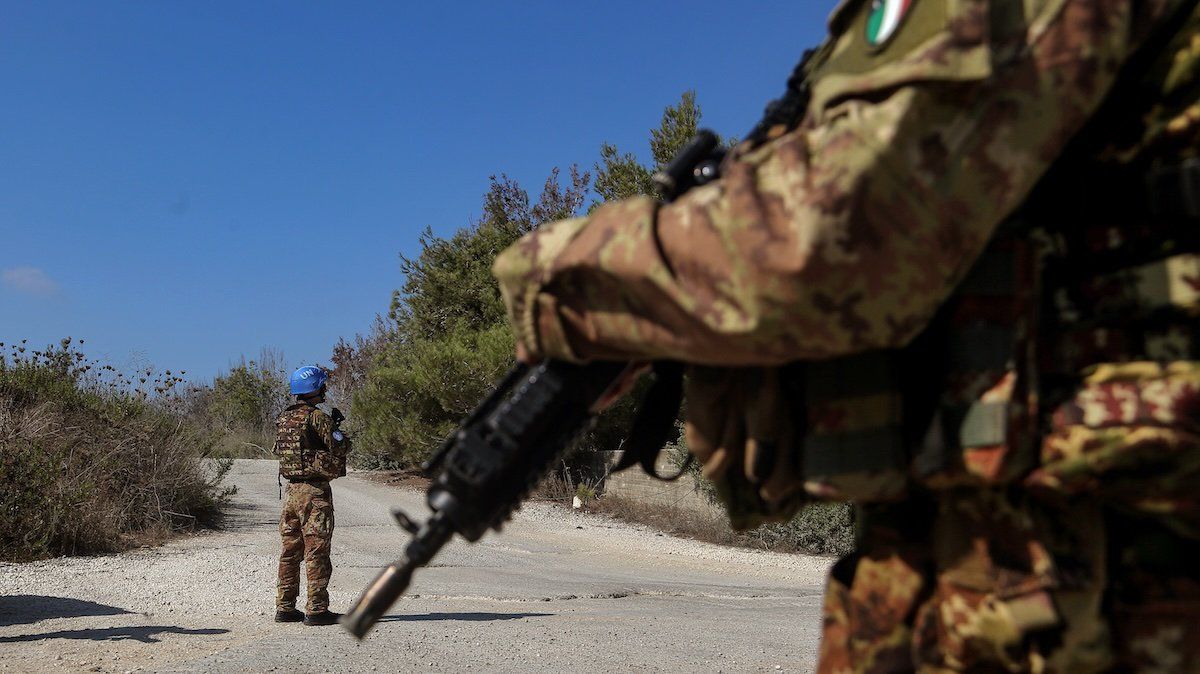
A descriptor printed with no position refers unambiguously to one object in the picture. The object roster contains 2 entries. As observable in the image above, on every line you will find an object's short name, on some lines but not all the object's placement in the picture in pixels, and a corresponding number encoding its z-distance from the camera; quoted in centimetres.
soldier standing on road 680
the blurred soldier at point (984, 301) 112
